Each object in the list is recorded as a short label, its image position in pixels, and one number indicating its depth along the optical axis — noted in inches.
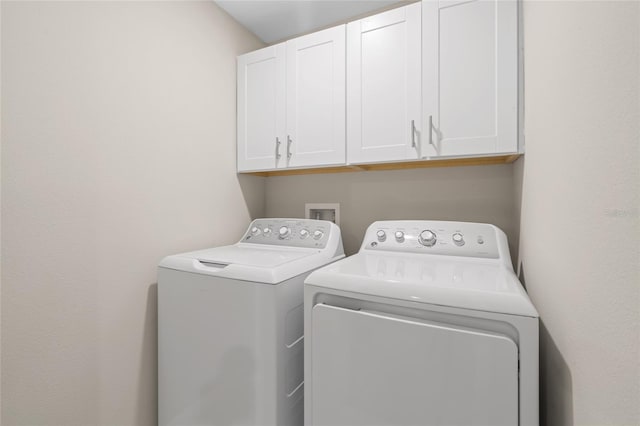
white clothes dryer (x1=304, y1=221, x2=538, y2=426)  28.6
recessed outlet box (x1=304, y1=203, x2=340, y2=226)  77.7
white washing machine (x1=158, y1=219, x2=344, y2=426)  42.3
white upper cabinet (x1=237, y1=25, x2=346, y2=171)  62.9
